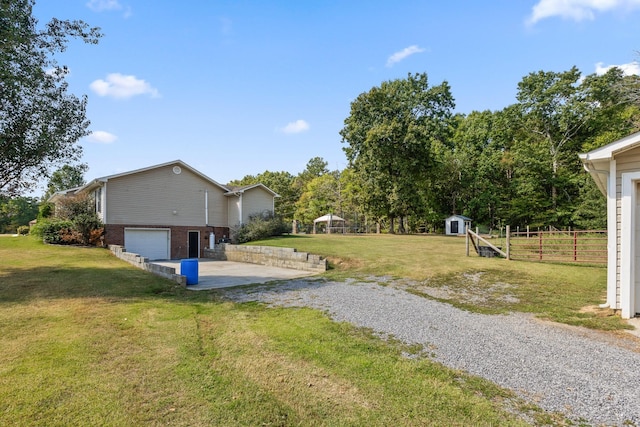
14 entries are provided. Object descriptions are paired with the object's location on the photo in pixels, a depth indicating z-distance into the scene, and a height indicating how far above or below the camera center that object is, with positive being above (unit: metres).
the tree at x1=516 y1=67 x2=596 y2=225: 30.25 +8.87
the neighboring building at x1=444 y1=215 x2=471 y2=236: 31.16 -0.81
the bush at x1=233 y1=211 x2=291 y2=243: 21.55 -0.81
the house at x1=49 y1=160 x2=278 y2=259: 19.23 +0.58
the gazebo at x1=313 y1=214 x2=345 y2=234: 32.53 -0.30
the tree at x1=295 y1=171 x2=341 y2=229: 41.42 +2.12
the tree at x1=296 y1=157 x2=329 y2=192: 58.12 +8.70
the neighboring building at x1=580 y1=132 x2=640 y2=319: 5.90 -0.07
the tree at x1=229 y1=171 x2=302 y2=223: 47.54 +4.05
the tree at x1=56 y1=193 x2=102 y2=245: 17.61 +0.15
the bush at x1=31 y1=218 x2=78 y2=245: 17.14 -0.79
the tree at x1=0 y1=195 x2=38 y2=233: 42.91 +0.26
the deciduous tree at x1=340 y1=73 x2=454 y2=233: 29.52 +6.54
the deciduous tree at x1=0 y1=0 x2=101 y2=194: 9.15 +3.43
